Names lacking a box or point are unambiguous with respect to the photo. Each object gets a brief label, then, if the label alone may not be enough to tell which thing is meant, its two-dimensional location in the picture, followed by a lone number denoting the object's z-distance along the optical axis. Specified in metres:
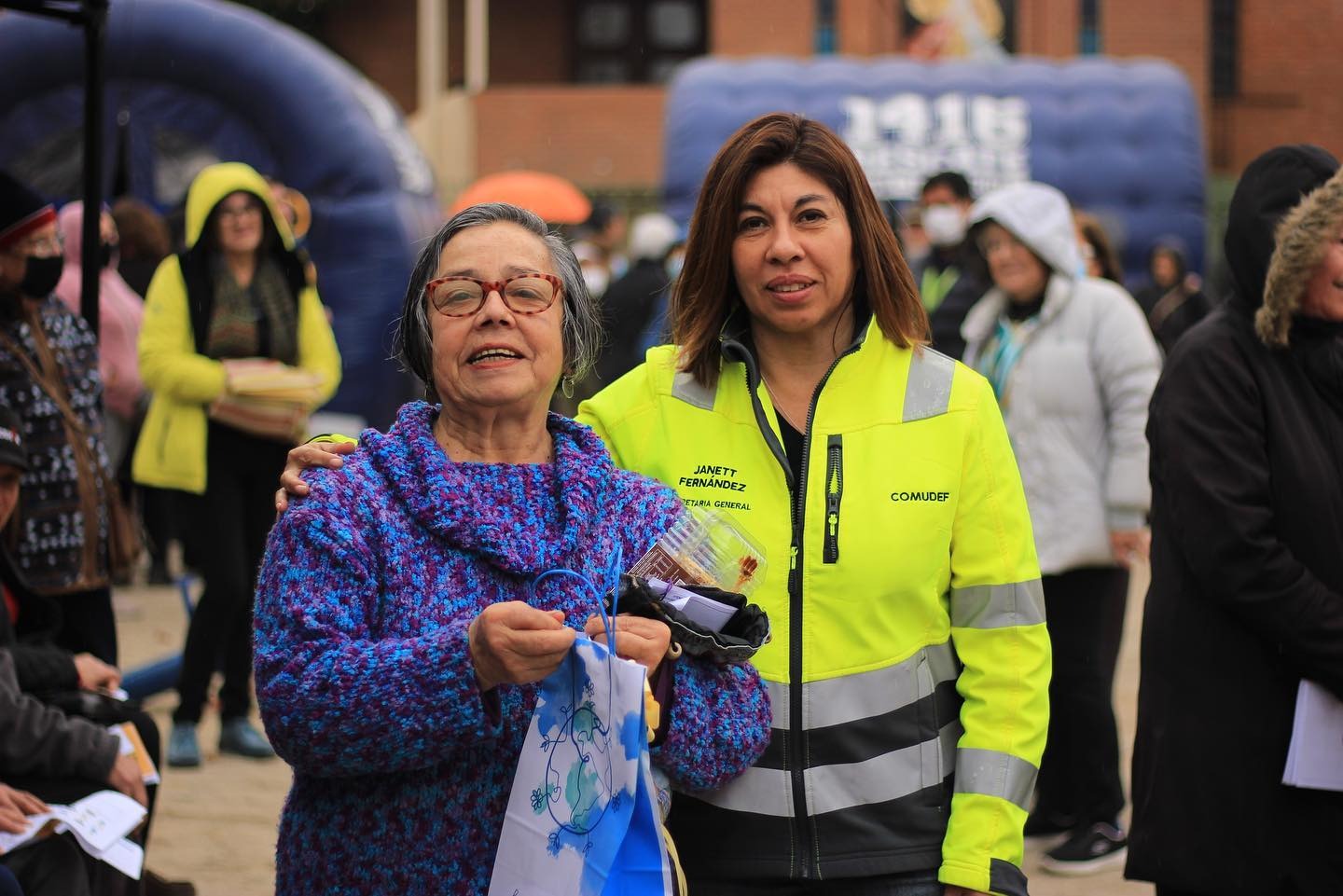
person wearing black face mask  4.57
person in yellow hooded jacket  6.15
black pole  5.02
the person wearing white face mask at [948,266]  6.04
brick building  21.61
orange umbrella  14.86
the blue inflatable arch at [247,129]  12.16
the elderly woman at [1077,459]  5.14
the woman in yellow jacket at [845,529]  2.56
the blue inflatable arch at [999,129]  17.16
